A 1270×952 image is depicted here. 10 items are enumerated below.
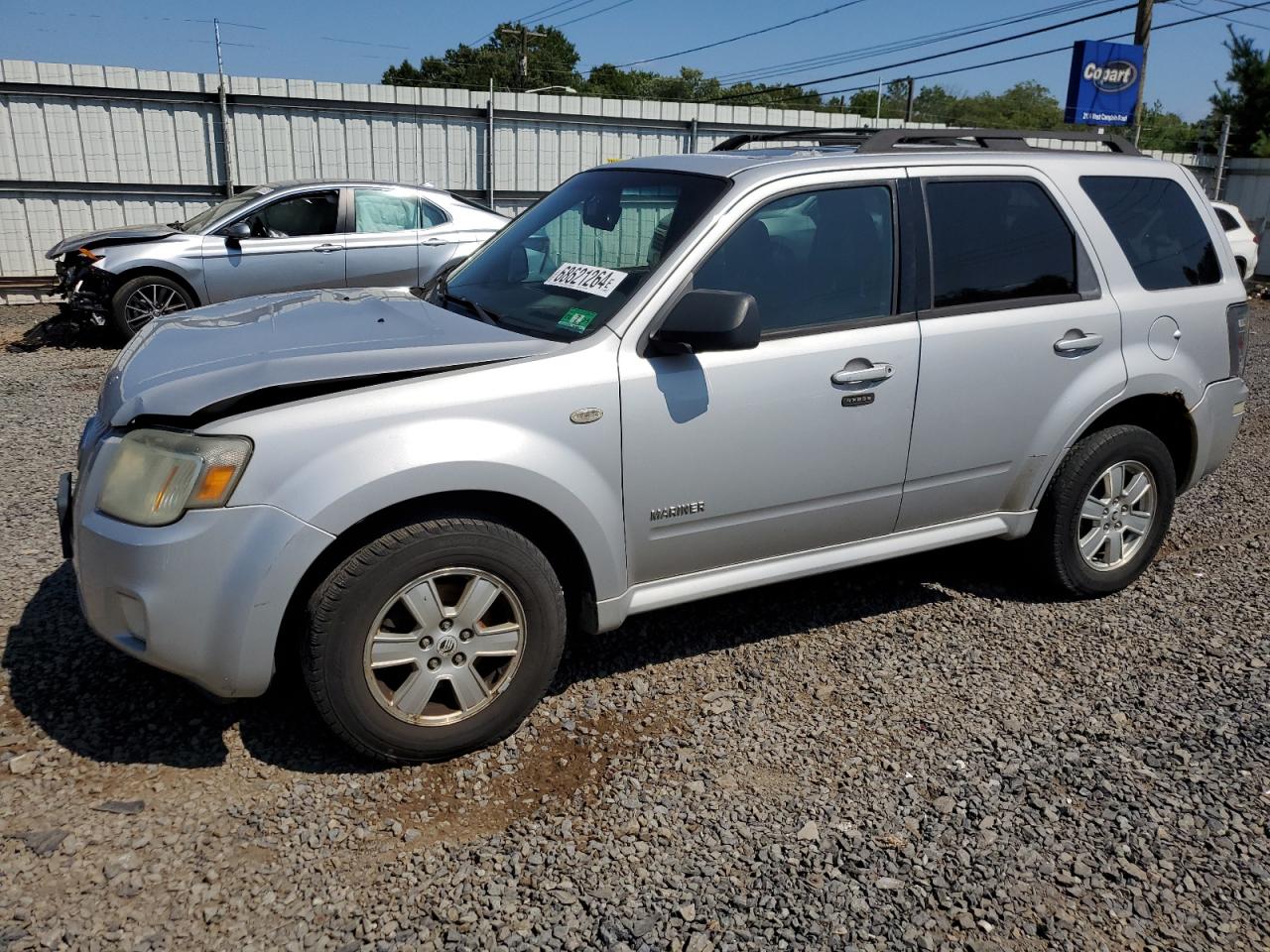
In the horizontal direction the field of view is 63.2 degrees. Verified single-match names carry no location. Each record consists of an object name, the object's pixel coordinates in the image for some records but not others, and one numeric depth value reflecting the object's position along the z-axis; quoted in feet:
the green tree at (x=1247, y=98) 86.79
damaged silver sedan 32.58
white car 47.34
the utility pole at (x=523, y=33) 250.12
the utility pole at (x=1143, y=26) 66.13
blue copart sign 60.59
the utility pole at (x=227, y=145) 45.96
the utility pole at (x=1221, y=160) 65.85
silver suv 9.77
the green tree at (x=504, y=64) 256.32
